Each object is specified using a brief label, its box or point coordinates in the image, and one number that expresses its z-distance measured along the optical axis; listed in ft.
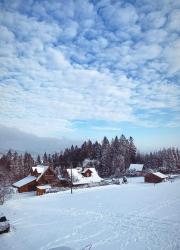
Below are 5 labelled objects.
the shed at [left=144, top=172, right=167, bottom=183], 226.58
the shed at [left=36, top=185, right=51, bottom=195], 196.85
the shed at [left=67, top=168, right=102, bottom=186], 226.99
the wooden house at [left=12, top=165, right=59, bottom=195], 224.12
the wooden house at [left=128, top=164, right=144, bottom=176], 309.55
